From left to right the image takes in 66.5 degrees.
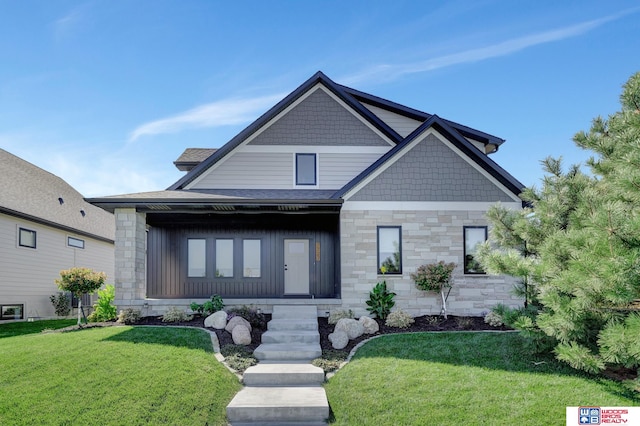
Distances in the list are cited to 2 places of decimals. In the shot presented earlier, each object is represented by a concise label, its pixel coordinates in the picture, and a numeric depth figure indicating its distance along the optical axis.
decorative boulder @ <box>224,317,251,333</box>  10.68
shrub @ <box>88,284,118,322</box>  12.02
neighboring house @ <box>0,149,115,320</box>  17.05
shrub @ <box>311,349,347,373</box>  8.79
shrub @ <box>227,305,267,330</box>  11.34
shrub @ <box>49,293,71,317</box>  18.95
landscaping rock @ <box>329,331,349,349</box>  9.95
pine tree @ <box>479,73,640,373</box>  4.58
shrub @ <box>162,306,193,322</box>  11.59
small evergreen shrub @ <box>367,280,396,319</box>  11.81
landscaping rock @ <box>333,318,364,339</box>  10.51
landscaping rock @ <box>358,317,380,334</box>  10.78
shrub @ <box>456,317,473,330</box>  10.81
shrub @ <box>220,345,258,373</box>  8.80
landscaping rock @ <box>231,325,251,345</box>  10.09
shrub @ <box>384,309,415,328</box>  11.14
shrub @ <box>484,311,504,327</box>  10.89
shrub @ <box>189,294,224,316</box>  12.00
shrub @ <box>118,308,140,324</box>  11.51
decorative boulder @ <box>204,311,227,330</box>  10.89
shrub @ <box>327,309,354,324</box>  11.59
